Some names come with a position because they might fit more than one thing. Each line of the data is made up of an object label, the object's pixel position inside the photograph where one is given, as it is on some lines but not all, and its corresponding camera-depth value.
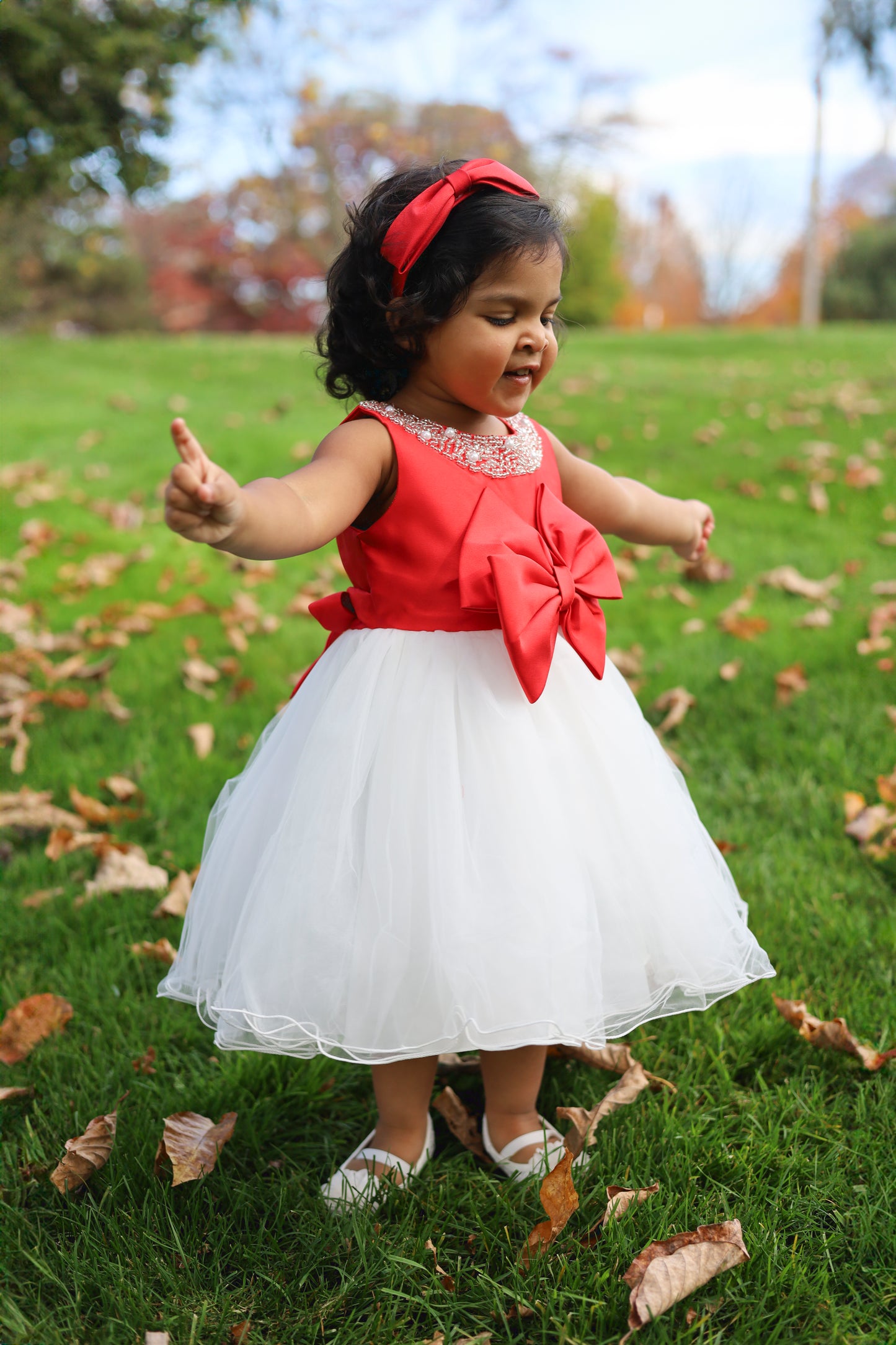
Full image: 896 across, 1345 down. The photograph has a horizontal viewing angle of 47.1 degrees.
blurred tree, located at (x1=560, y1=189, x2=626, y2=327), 27.03
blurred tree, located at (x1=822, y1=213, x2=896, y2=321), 24.70
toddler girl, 1.67
